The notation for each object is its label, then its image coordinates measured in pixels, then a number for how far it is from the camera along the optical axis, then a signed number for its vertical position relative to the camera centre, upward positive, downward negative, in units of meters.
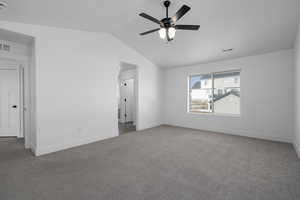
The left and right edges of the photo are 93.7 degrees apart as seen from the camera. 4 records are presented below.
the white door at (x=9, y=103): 4.27 -0.10
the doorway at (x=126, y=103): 6.82 -0.20
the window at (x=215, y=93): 4.71 +0.20
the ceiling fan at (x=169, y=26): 2.28 +1.26
